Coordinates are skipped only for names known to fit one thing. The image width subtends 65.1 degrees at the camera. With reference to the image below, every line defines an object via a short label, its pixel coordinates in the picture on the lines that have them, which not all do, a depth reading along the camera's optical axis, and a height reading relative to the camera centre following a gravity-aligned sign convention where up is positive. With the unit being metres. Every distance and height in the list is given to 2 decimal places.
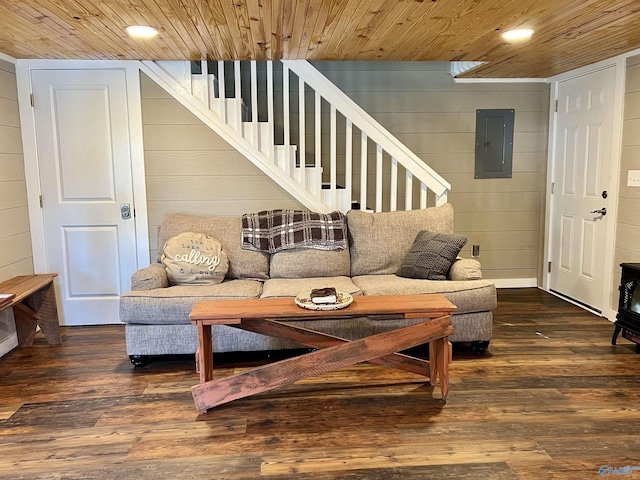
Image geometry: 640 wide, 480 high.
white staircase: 3.84 +0.36
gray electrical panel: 4.77 +0.32
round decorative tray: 2.56 -0.64
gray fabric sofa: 3.10 -0.70
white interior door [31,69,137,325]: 3.81 -0.03
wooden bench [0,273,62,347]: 3.51 -0.91
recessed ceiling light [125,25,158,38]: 2.89 +0.88
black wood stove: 3.26 -0.87
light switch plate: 3.66 -0.02
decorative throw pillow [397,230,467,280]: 3.41 -0.55
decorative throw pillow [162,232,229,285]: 3.40 -0.55
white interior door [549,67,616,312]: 4.02 -0.09
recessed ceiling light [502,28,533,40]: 3.06 +0.89
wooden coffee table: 2.50 -0.82
